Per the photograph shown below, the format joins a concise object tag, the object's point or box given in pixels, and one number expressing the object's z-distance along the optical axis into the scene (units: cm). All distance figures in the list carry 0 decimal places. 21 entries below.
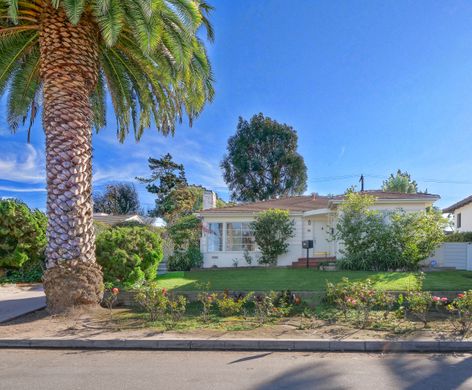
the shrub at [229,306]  748
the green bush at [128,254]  923
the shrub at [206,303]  719
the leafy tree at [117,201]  4172
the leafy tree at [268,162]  3203
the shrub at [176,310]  694
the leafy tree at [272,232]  1691
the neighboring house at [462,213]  1978
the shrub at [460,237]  1631
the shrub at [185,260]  1720
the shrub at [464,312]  618
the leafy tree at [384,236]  1354
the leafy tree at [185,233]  1825
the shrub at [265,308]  712
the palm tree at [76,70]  743
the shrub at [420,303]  670
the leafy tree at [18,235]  1307
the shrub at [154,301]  706
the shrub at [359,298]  690
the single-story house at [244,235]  1770
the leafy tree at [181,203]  3344
